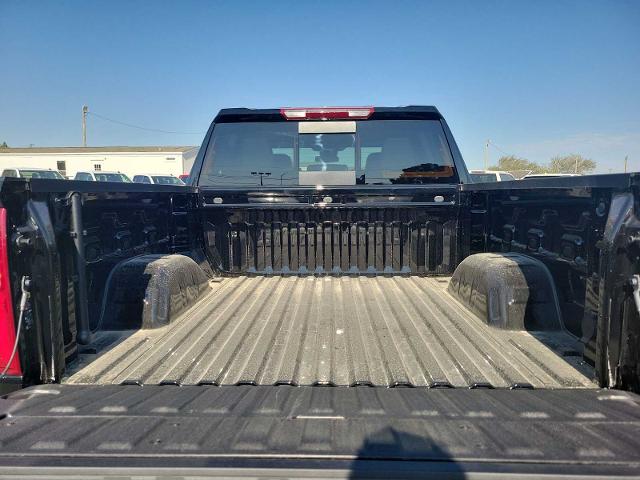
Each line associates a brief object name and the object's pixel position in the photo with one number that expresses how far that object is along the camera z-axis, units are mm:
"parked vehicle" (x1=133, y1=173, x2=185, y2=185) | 23753
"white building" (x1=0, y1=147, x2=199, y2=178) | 44853
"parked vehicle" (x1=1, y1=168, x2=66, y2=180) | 17678
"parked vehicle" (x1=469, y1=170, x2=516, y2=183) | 19312
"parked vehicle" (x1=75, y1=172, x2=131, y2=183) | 22678
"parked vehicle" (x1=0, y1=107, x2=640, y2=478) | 1312
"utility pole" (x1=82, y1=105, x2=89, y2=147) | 48781
